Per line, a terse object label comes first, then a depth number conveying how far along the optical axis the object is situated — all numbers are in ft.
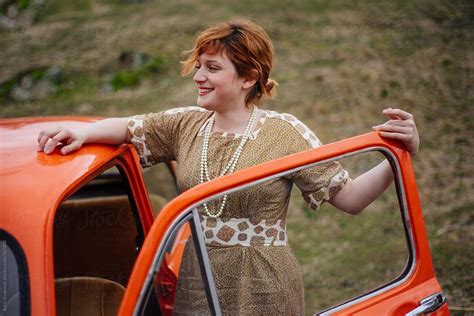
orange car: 11.62
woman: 12.37
